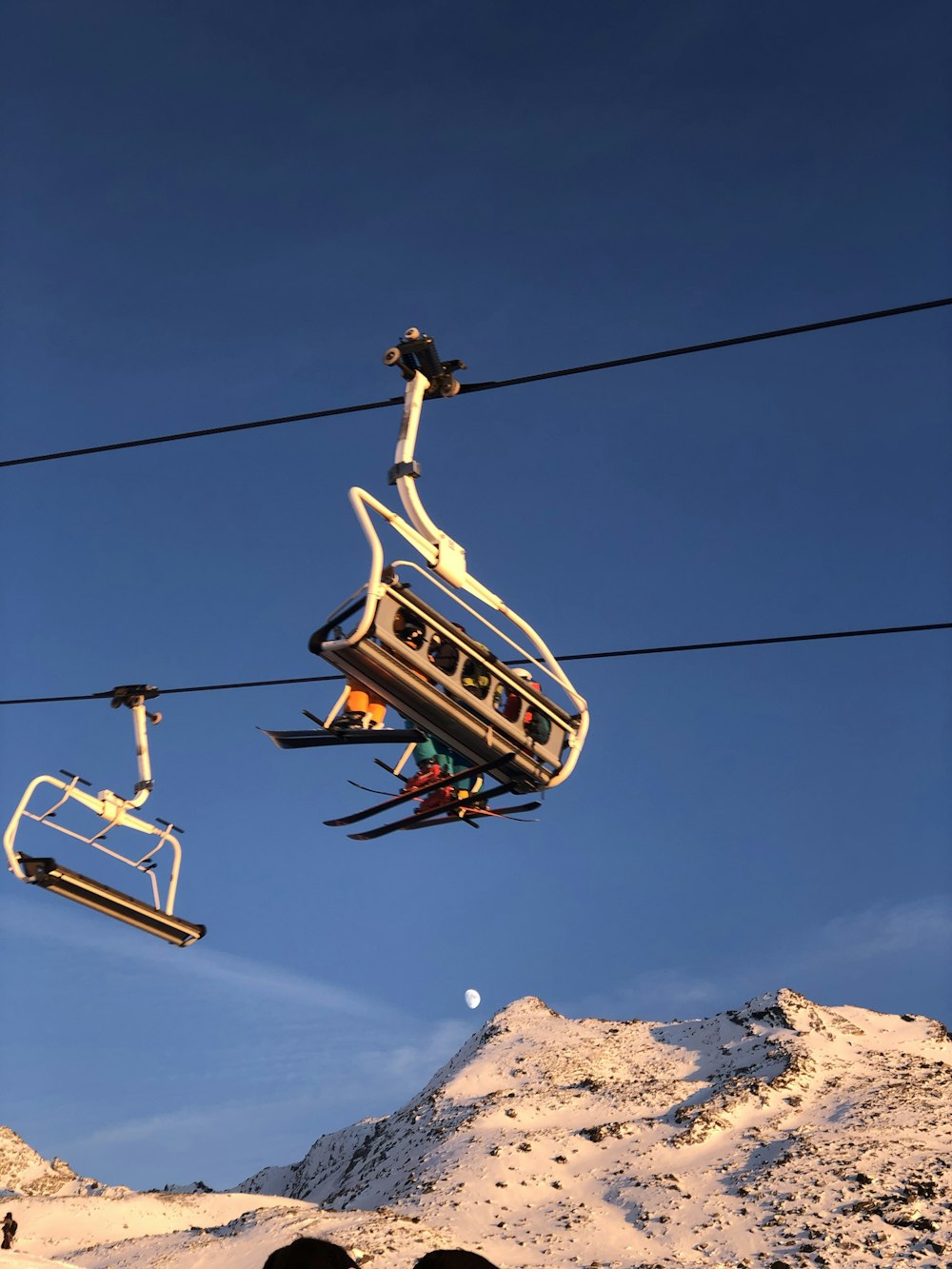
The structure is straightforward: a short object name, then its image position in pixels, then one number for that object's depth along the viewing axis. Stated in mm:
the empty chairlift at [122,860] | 18250
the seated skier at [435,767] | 15266
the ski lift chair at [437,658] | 13141
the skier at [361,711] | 14508
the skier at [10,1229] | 49281
